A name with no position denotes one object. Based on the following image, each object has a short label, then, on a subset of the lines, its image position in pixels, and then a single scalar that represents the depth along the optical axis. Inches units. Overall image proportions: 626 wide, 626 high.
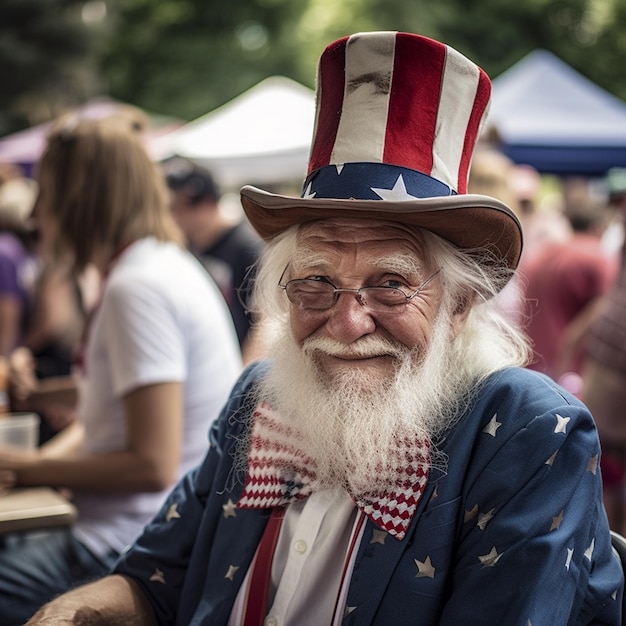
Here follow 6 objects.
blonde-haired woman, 100.5
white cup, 110.1
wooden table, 90.1
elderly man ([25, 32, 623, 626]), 60.9
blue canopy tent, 312.0
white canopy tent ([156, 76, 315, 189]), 303.9
